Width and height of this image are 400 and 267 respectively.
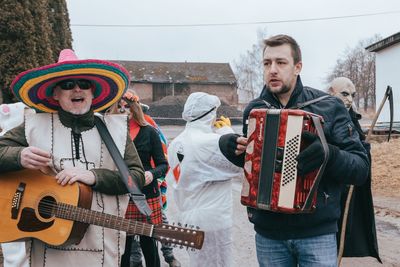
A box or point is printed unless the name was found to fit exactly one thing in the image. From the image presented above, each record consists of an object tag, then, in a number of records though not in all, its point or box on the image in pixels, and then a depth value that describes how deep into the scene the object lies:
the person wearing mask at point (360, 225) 3.48
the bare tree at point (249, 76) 61.09
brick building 48.91
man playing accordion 2.57
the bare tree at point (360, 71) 59.12
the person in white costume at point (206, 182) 3.74
